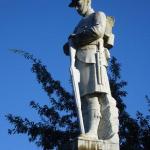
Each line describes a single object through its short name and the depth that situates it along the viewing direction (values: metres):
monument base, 7.98
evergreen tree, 17.59
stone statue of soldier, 8.55
